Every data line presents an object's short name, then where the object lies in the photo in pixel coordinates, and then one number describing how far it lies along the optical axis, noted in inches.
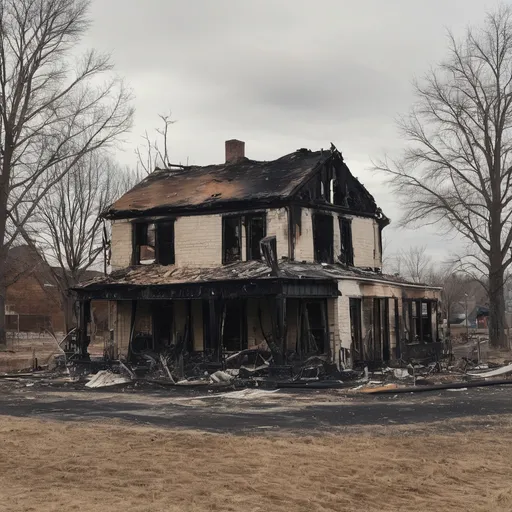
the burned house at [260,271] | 883.4
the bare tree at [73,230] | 1641.2
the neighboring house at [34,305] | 2129.7
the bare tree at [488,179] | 1332.4
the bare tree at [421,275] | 3591.0
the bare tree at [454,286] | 3204.7
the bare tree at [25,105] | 1353.3
